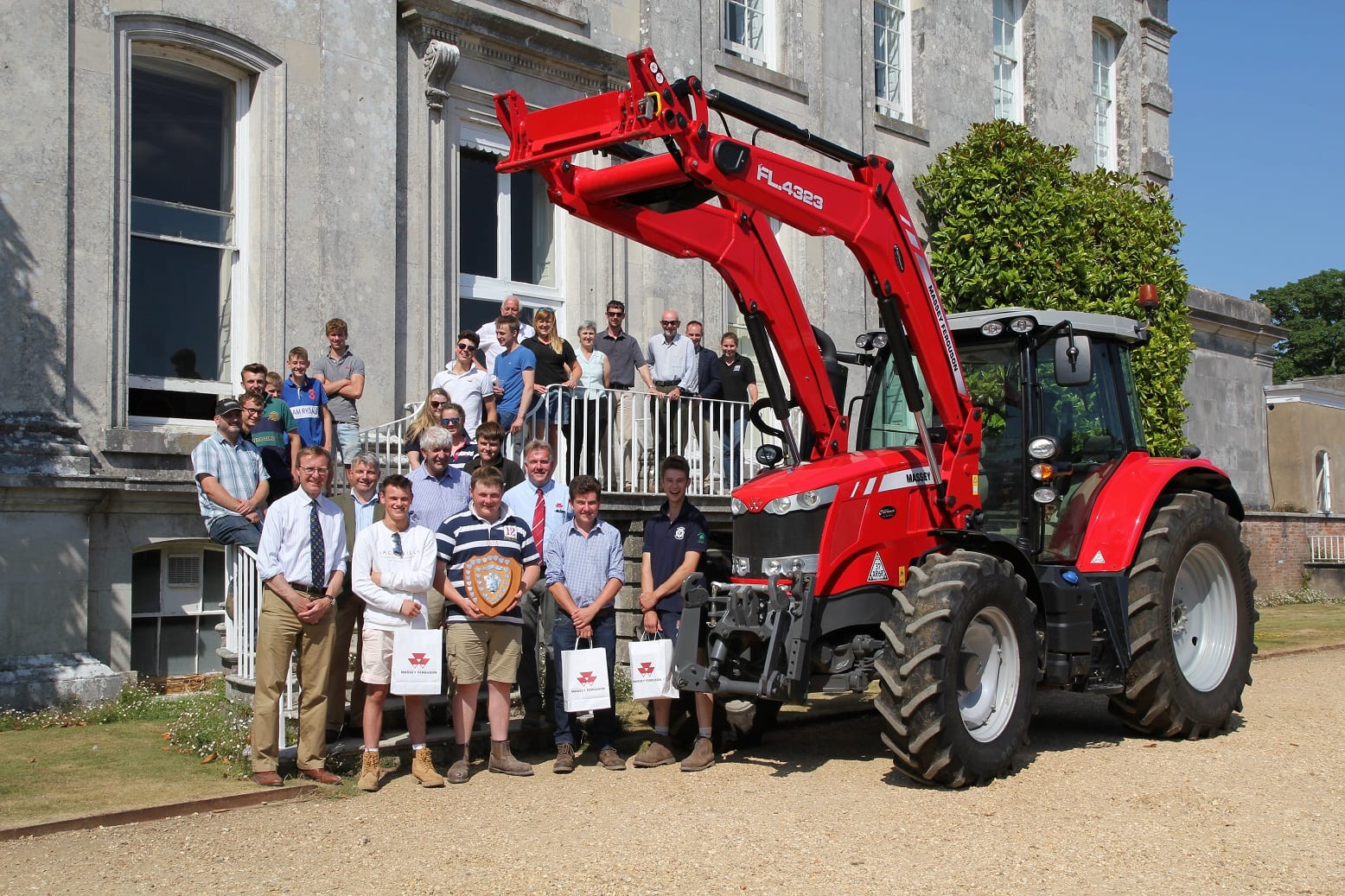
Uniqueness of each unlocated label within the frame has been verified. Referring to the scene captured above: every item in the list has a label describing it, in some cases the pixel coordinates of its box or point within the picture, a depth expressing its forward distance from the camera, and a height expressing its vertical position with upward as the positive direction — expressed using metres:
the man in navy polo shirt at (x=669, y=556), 8.48 -0.55
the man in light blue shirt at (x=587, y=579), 8.41 -0.68
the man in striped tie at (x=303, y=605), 7.66 -0.77
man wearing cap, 9.04 -0.07
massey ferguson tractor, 7.20 -0.18
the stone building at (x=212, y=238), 10.09 +2.17
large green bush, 17.39 +3.28
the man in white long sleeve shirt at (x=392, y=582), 7.83 -0.65
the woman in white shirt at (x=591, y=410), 11.77 +0.58
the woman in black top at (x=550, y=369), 11.49 +0.92
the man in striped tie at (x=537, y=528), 8.70 -0.37
